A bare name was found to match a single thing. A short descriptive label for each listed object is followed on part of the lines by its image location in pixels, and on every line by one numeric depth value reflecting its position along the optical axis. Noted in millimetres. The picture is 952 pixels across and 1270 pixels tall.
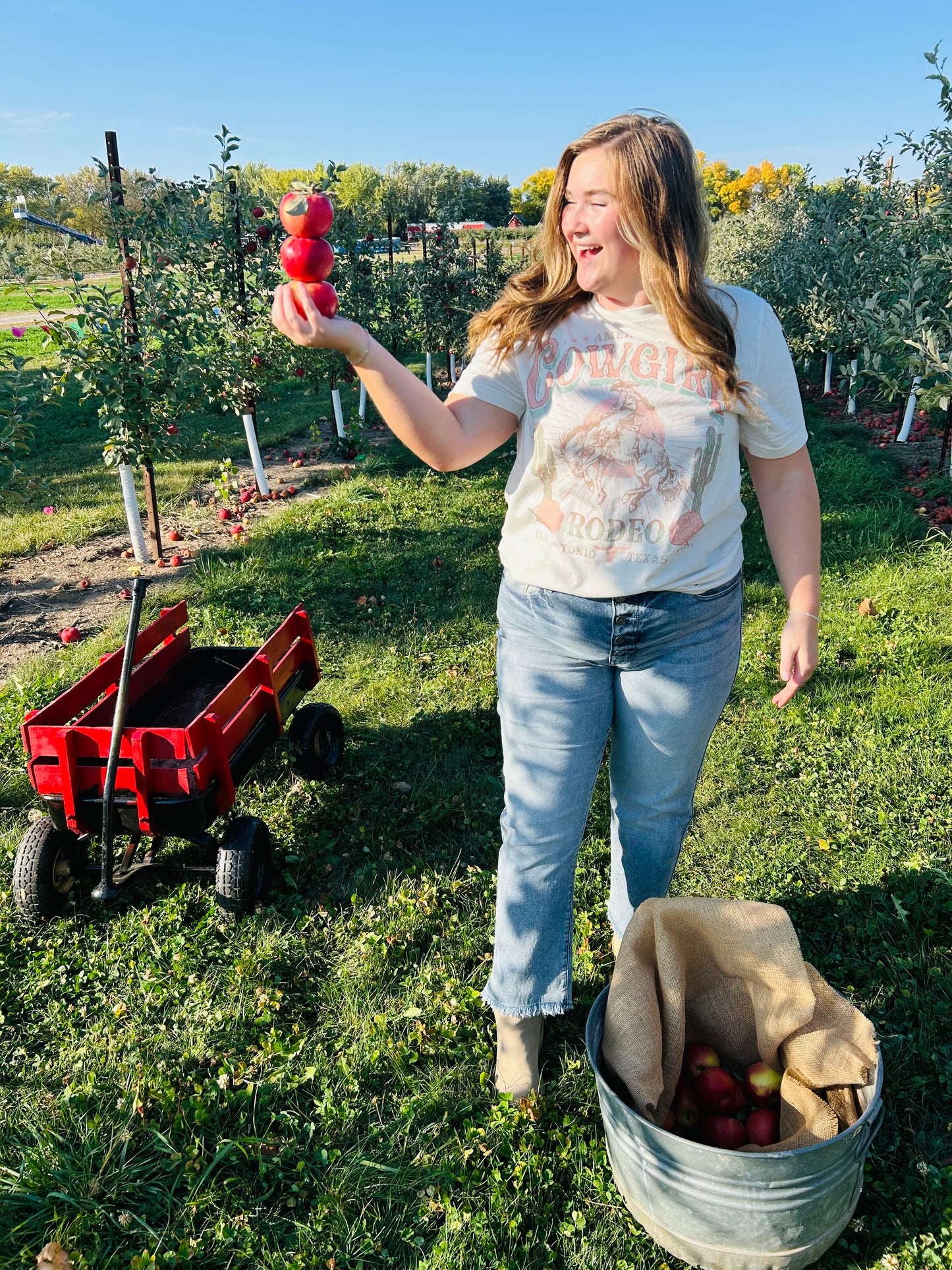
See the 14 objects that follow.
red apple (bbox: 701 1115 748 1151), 1997
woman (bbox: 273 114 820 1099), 1782
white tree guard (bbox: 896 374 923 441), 9242
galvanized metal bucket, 1752
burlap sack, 1962
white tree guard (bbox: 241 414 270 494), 7680
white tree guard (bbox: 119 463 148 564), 5914
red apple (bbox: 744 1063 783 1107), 2102
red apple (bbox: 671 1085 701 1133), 2068
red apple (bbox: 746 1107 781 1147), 2008
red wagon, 2777
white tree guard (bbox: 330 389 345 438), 9406
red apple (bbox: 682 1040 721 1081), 2156
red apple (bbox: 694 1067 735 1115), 2094
